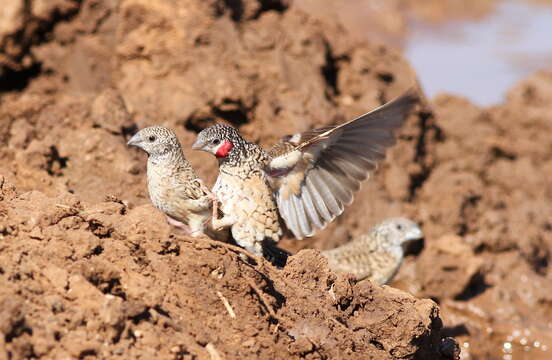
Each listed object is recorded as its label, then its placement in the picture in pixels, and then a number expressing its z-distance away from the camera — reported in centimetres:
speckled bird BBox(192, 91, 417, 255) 1056
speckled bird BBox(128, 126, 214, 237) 1042
